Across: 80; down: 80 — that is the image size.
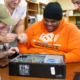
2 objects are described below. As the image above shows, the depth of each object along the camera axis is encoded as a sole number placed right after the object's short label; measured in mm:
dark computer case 824
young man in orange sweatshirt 1447
